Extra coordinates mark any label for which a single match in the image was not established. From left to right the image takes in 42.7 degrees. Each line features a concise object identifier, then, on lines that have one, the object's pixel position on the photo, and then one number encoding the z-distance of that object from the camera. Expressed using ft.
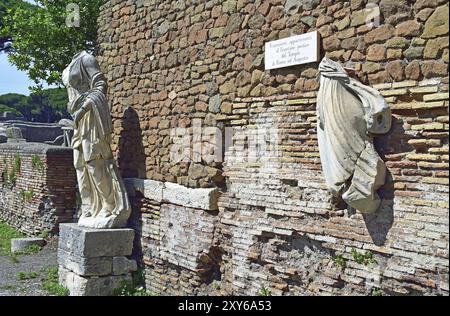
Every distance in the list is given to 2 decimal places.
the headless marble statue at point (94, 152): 21.95
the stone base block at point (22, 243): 30.29
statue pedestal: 20.99
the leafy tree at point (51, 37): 36.22
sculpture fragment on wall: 13.28
